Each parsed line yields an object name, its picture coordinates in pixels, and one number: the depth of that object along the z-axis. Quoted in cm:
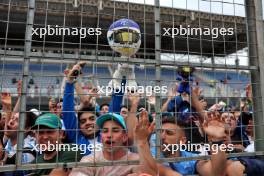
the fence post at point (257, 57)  170
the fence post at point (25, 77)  128
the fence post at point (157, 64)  146
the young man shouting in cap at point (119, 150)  139
